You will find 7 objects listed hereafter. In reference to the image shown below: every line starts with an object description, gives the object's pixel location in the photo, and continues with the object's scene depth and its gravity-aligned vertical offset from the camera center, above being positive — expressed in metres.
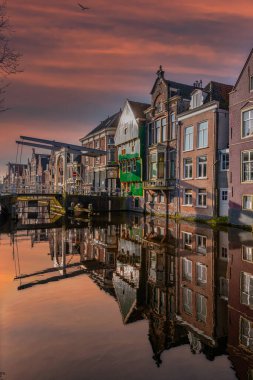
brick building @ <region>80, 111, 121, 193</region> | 48.88 +5.68
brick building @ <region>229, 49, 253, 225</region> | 24.44 +3.83
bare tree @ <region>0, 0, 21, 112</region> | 10.05 +4.55
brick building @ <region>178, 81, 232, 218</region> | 28.30 +4.14
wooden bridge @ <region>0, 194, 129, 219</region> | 34.03 -1.44
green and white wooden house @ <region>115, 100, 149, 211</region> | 41.16 +6.45
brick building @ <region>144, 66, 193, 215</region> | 35.00 +6.38
